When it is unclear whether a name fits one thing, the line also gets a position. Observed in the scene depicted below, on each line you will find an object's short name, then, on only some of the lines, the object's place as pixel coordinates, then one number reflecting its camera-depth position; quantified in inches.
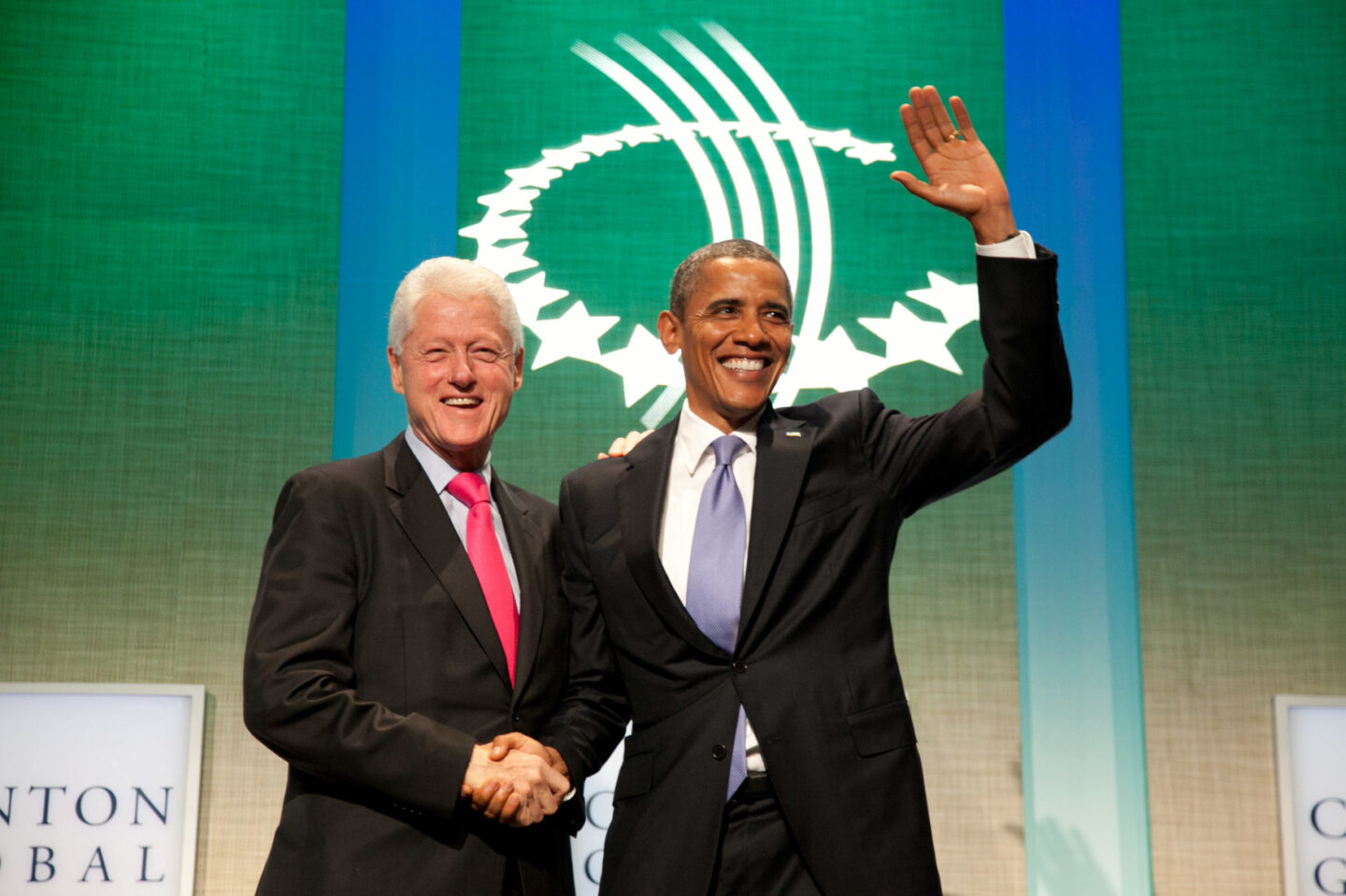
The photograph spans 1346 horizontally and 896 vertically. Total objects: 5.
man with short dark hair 71.4
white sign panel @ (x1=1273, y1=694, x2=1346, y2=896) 126.2
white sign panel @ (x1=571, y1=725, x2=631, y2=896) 124.6
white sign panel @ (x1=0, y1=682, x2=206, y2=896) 125.3
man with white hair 71.8
